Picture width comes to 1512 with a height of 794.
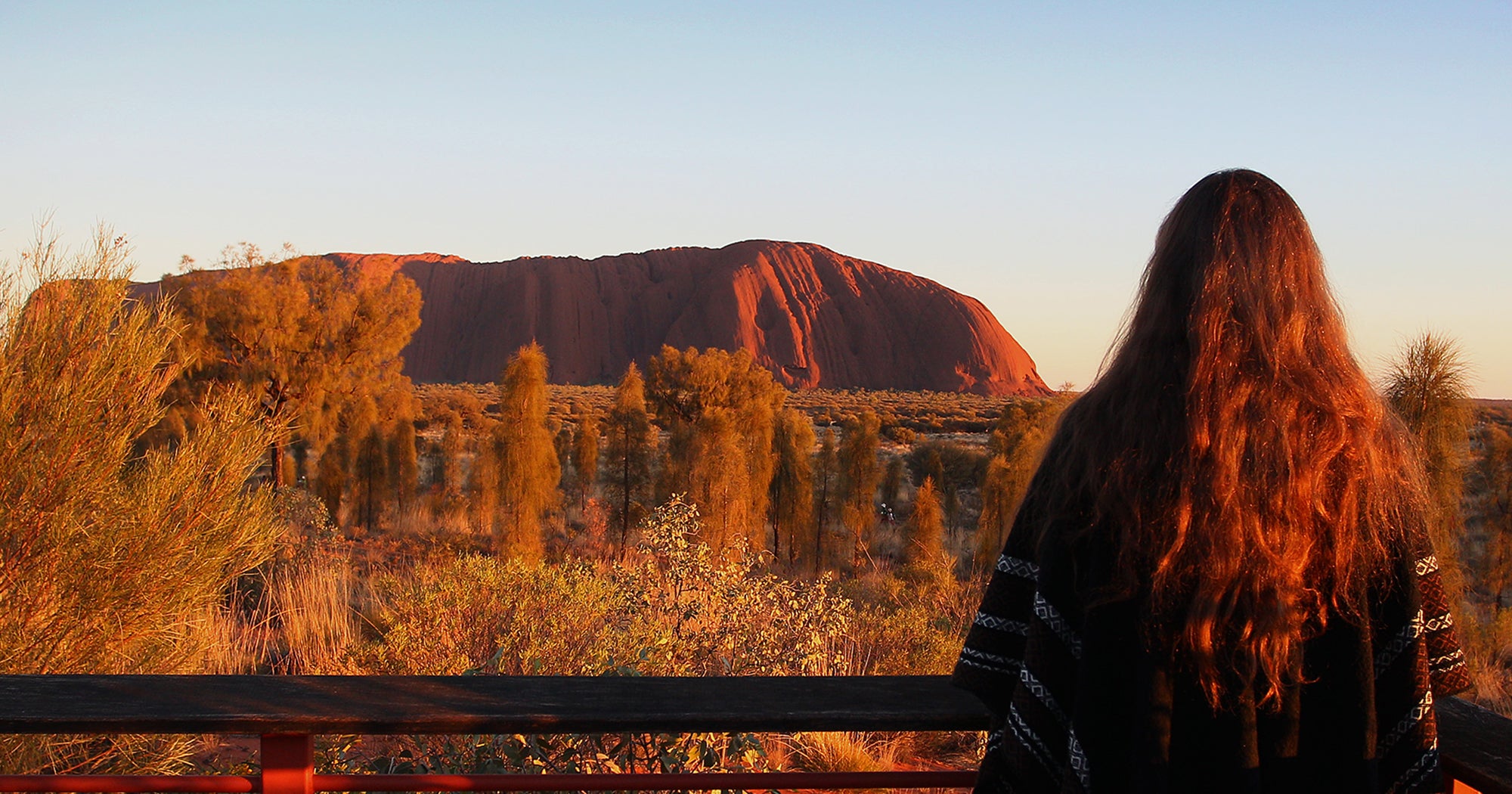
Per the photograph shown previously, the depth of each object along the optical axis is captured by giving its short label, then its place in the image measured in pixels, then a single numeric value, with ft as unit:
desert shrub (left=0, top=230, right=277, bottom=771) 14.30
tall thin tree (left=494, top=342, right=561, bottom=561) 42.96
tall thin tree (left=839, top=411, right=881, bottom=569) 55.21
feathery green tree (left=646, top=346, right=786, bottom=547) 44.96
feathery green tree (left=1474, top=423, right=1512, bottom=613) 42.27
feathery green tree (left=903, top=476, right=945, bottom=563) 45.60
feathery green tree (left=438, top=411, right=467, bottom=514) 54.39
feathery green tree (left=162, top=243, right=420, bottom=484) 46.39
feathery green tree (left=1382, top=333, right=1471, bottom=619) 26.30
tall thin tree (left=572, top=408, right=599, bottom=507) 60.18
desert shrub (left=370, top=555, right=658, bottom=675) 14.67
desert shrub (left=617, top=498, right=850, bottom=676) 15.88
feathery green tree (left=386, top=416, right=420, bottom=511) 56.24
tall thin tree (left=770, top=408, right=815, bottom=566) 52.01
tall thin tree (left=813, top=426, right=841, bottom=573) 53.52
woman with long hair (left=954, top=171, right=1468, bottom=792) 3.95
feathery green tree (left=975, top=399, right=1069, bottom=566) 44.34
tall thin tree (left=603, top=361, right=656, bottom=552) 51.83
